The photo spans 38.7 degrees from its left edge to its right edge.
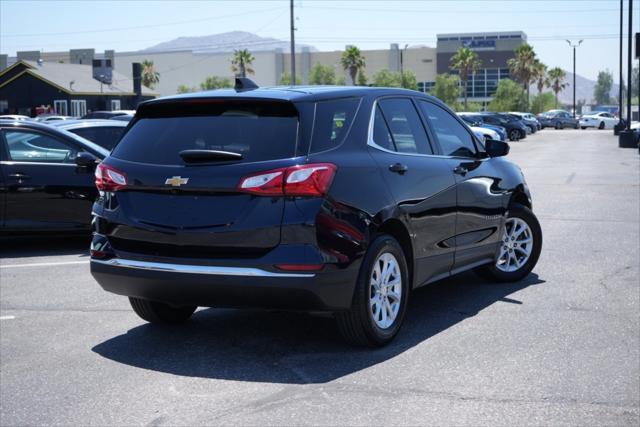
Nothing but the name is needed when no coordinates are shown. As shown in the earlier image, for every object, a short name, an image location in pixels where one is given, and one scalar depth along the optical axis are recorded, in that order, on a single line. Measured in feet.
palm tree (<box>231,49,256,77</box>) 373.48
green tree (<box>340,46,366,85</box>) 347.32
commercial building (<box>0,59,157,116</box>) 225.56
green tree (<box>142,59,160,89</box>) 415.64
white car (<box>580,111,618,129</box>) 257.81
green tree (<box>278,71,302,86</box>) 420.36
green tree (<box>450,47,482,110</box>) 376.07
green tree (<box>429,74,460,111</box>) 376.07
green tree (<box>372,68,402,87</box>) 389.39
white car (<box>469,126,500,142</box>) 111.18
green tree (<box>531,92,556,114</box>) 399.63
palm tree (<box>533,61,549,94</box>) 392.47
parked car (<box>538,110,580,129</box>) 266.98
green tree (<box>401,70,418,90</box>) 390.21
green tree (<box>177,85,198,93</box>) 438.40
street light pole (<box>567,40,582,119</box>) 343.67
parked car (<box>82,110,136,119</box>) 117.31
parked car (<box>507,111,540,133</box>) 218.69
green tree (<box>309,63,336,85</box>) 419.91
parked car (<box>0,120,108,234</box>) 34.47
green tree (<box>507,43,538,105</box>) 378.94
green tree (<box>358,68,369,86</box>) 380.37
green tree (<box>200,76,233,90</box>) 420.36
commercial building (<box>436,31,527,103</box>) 459.73
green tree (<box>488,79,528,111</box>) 358.08
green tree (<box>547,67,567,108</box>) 483.51
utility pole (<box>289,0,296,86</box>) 178.11
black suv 18.13
